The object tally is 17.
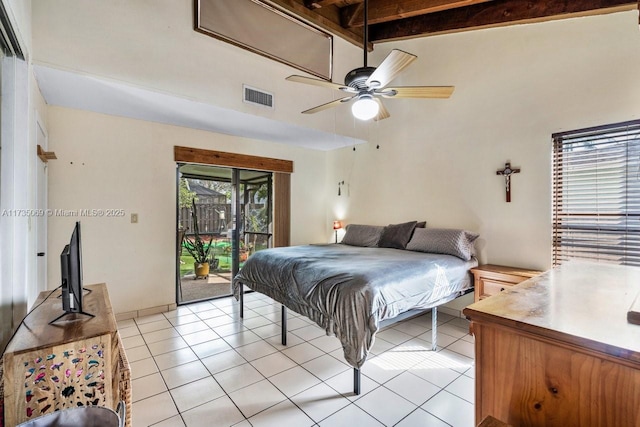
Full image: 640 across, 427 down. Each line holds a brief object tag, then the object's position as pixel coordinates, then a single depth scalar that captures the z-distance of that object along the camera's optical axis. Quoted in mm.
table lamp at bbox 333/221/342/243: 5172
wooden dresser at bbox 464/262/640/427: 683
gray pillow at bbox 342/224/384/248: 4250
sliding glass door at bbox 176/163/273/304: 4203
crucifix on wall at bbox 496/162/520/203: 3293
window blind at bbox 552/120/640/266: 2600
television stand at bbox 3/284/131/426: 1173
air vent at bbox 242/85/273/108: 3346
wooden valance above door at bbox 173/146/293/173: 3926
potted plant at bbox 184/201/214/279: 4289
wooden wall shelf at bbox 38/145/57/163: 2535
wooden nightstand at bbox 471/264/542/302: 2930
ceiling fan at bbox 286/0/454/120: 2174
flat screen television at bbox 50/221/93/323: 1538
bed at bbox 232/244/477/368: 2105
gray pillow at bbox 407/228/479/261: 3318
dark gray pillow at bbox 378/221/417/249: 3898
